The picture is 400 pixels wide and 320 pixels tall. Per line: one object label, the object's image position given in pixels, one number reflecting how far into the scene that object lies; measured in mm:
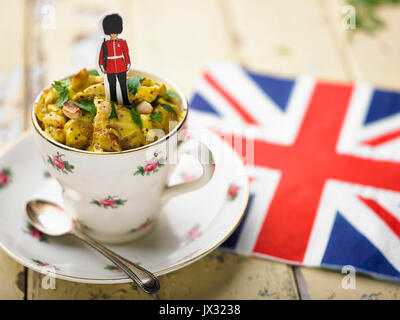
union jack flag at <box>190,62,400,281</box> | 849
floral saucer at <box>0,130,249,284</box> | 744
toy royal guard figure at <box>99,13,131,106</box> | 694
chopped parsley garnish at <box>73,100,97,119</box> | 708
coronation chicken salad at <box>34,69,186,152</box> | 696
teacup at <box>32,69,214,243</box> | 694
